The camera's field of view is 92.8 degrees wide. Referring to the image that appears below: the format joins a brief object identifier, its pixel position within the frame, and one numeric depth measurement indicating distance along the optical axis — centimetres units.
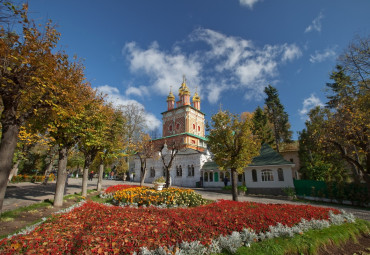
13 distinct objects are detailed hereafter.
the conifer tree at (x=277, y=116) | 3509
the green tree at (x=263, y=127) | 3222
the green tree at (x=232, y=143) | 1408
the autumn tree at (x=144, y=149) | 2287
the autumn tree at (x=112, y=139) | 1687
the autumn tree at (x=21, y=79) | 598
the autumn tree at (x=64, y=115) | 840
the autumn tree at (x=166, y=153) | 3279
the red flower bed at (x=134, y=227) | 390
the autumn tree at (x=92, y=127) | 1216
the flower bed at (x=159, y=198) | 1036
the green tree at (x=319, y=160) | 1448
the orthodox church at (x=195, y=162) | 2164
